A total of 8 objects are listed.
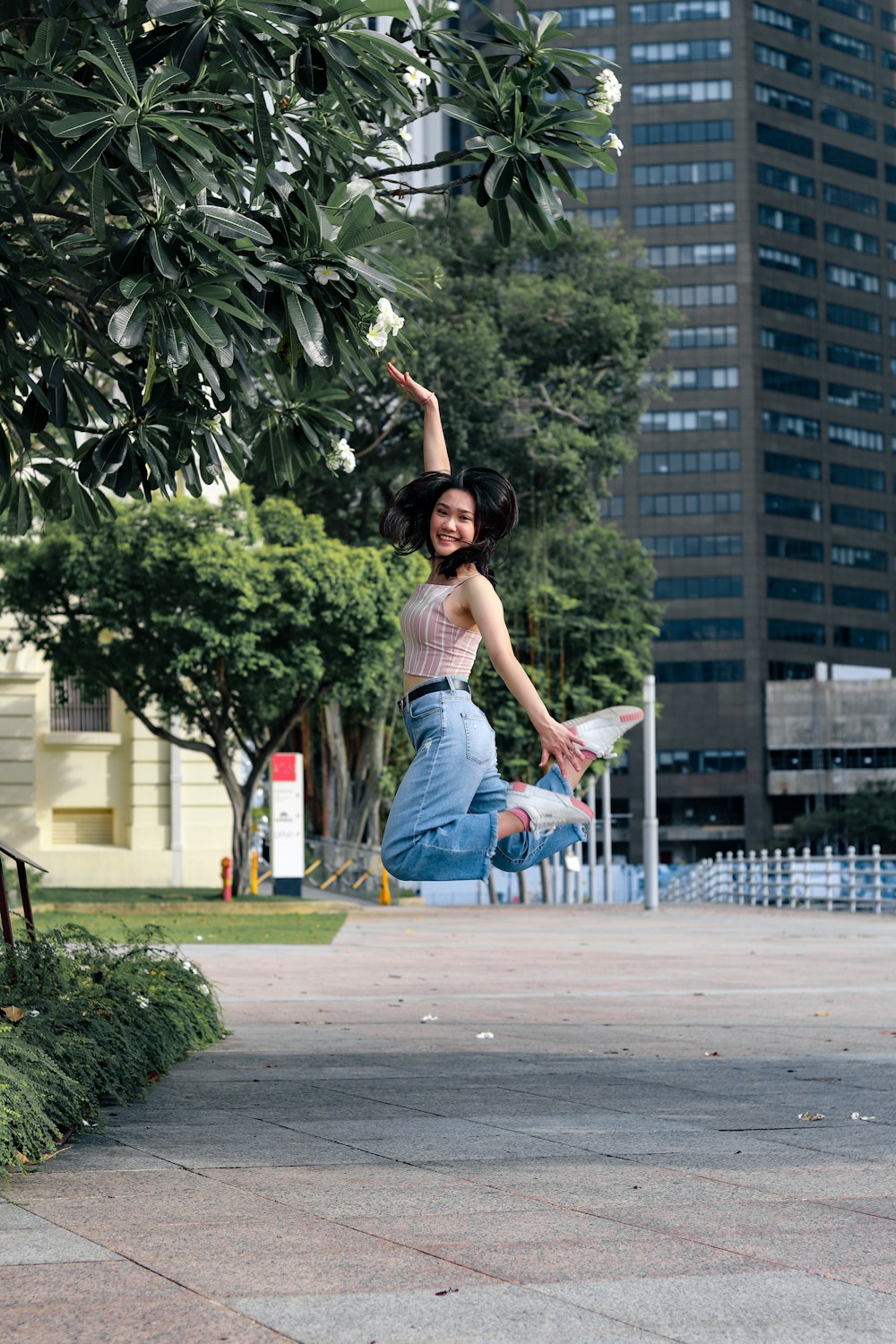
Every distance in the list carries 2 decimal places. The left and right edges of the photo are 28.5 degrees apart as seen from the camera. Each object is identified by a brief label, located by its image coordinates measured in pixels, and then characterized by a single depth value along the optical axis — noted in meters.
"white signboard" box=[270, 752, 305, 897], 29.41
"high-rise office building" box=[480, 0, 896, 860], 101.12
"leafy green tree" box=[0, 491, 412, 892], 26.86
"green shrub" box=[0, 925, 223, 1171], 5.74
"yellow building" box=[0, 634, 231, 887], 31.97
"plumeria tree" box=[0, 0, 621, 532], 5.42
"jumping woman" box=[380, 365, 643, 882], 5.88
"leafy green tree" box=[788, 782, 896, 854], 69.38
